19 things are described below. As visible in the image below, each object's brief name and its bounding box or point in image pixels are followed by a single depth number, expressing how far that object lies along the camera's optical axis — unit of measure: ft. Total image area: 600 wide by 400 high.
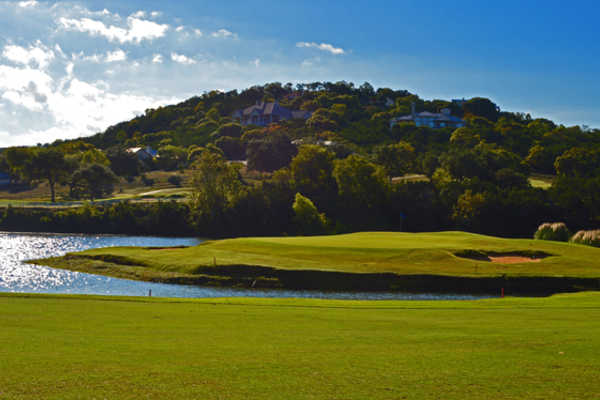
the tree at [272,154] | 444.14
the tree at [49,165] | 401.49
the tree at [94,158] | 457.68
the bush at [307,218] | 272.31
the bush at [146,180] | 442.18
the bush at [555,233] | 191.52
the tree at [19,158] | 417.79
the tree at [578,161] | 398.42
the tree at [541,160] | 442.50
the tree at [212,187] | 295.69
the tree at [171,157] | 521.24
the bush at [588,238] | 179.32
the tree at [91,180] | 391.04
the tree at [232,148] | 585.63
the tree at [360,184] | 294.87
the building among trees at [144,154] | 562.54
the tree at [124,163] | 486.38
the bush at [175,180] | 427.86
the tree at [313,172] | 310.65
